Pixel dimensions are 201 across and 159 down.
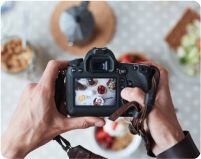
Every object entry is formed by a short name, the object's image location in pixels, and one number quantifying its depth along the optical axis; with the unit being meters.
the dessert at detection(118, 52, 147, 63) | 1.01
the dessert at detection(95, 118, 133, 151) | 1.00
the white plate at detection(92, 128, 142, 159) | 0.99
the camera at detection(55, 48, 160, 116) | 0.74
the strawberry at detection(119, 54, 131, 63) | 1.01
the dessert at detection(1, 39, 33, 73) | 1.03
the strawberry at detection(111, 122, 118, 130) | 1.00
